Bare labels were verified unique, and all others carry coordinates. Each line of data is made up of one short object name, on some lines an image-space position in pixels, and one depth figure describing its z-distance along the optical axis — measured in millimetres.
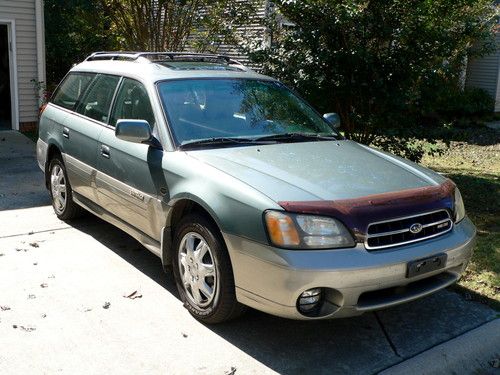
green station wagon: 3430
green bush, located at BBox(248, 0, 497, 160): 7090
